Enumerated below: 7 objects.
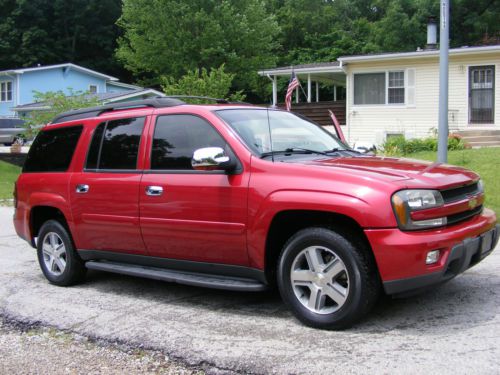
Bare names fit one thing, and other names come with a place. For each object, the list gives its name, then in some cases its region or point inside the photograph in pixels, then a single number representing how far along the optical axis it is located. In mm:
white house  20844
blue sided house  45188
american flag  16936
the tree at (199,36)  39281
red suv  4148
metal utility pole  10445
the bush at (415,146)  16531
